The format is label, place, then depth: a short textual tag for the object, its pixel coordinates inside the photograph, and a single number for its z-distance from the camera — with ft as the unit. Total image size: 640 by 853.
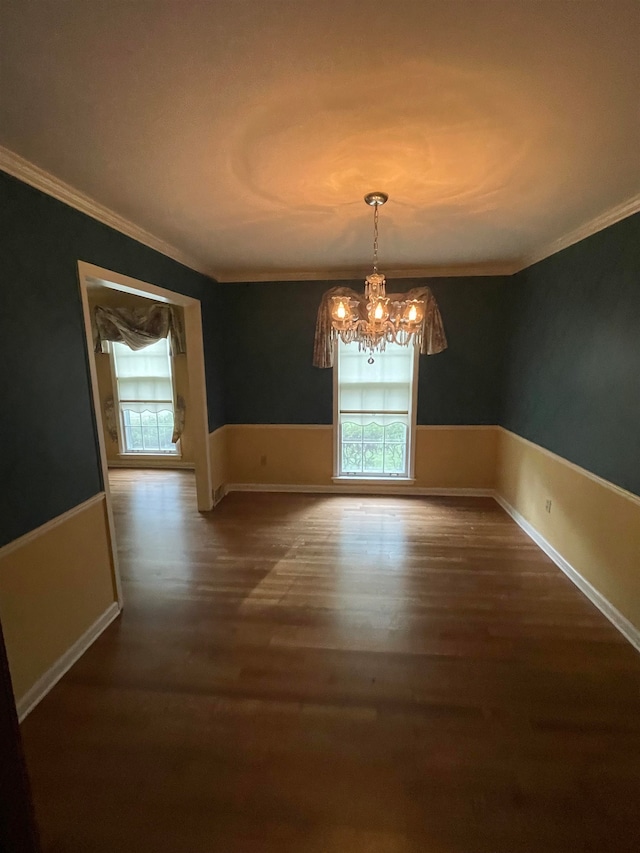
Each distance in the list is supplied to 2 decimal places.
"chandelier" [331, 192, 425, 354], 8.41
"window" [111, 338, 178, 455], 18.99
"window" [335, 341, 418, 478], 15.14
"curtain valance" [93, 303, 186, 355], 17.58
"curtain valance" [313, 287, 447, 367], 12.38
